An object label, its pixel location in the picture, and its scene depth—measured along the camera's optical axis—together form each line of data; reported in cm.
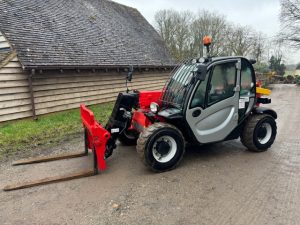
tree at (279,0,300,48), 3291
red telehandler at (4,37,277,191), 483
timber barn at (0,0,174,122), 923
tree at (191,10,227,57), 3098
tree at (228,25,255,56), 3186
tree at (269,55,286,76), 4712
